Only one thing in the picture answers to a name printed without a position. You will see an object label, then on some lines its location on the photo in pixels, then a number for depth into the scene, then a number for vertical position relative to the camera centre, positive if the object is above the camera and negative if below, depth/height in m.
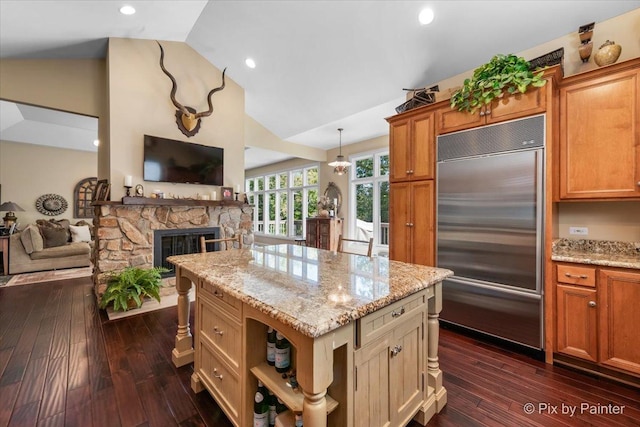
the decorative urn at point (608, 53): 2.16 +1.24
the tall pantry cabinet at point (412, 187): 3.00 +0.28
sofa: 4.89 -0.64
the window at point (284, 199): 7.89 +0.41
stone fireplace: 3.52 -0.19
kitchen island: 1.03 -0.58
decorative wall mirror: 6.77 +0.47
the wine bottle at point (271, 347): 1.44 -0.71
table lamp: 5.65 +0.08
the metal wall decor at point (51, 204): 6.58 +0.23
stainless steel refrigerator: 2.31 -0.15
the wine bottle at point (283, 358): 1.37 -0.72
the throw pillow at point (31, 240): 4.89 -0.47
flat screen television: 3.82 +0.75
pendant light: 5.41 +0.92
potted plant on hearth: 3.24 -0.90
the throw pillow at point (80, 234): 5.93 -0.44
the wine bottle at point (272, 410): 1.43 -1.03
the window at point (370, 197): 6.11 +0.35
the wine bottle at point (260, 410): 1.41 -1.01
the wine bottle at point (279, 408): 1.44 -1.02
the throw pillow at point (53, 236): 5.33 -0.44
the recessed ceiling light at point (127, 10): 2.97 +2.23
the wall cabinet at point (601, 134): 2.05 +0.61
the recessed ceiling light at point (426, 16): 2.69 +1.93
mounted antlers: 3.90 +1.43
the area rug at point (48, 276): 4.50 -1.09
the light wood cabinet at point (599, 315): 1.96 -0.79
